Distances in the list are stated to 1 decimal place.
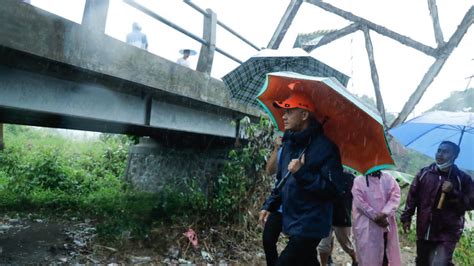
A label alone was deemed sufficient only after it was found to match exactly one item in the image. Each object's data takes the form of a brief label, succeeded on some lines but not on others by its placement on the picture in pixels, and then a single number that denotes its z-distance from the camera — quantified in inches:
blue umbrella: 148.4
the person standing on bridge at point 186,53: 312.3
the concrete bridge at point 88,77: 134.4
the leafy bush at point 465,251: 245.6
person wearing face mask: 149.0
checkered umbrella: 150.9
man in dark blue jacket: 99.7
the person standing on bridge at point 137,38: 296.0
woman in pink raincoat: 154.7
